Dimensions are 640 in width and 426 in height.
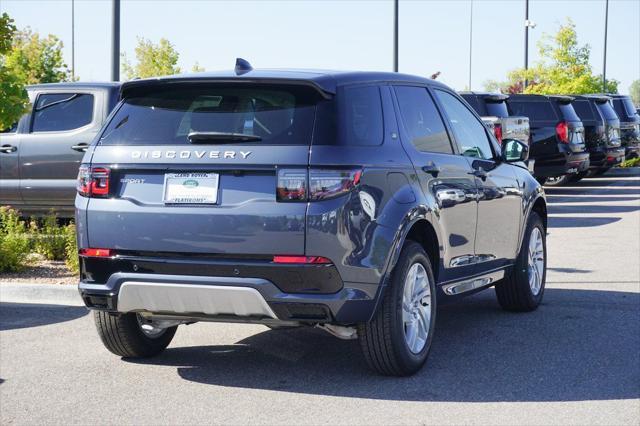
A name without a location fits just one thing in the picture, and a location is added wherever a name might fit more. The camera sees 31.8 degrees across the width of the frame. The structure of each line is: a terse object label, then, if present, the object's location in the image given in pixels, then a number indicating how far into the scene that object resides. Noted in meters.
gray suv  6.00
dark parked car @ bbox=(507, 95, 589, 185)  23.75
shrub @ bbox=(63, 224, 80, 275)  10.66
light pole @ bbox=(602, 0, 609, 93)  66.75
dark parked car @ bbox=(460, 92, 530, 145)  20.75
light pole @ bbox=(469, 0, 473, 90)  79.80
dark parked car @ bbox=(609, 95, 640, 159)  31.85
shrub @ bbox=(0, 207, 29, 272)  10.79
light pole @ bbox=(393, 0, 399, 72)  24.45
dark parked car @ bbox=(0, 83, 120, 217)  13.11
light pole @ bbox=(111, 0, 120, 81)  14.45
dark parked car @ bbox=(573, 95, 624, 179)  27.66
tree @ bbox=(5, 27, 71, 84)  34.09
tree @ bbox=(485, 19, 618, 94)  48.09
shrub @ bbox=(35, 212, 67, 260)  11.68
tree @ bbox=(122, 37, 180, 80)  41.31
